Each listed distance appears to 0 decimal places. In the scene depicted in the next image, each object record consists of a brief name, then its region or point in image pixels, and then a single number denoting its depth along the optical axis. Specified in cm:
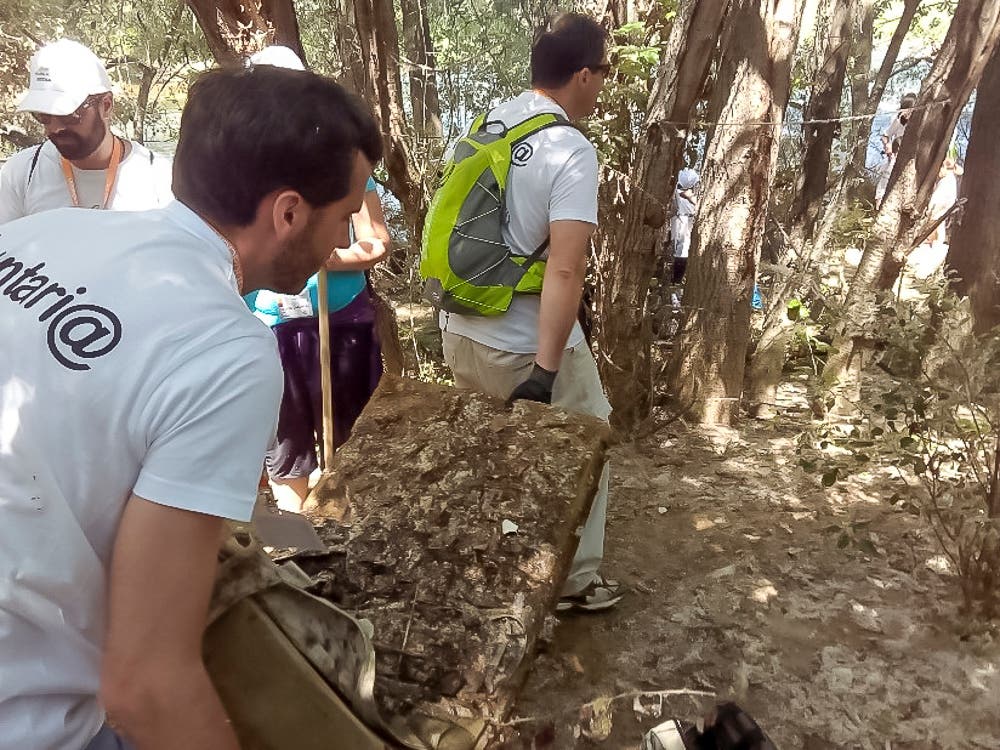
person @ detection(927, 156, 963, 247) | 767
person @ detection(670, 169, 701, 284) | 676
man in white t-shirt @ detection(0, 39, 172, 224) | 270
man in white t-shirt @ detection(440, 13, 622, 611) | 245
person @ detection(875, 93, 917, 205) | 807
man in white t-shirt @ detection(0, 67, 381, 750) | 97
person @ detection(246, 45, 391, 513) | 297
